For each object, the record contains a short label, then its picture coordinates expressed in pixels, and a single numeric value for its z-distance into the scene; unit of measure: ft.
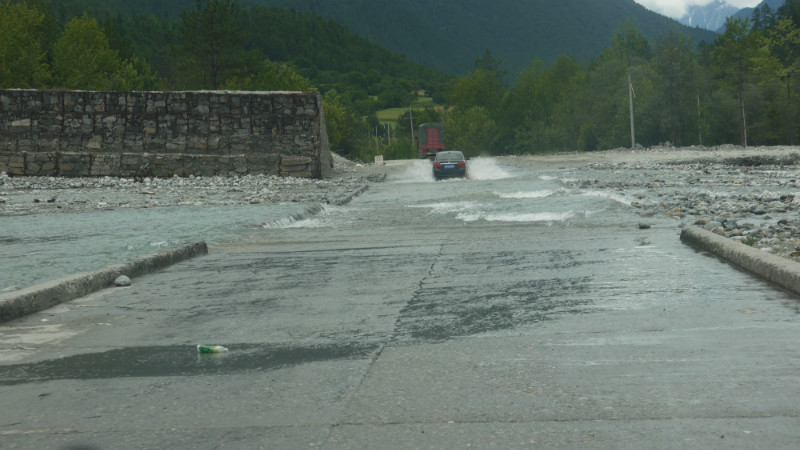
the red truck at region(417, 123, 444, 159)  301.35
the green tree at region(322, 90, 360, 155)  298.35
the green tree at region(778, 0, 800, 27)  485.97
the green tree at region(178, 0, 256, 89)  255.50
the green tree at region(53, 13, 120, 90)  261.44
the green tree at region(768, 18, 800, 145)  342.23
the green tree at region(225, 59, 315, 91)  273.75
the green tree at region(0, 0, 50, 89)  238.68
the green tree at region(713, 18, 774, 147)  369.30
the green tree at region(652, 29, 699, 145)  391.04
